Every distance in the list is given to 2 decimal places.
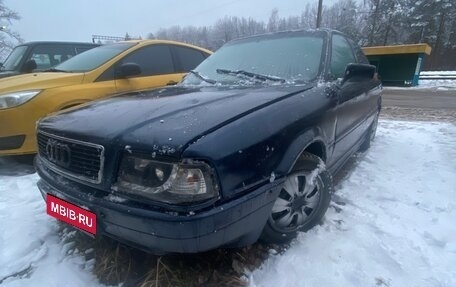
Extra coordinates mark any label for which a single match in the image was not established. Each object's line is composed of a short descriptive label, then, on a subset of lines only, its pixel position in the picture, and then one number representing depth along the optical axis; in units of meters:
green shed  18.59
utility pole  19.17
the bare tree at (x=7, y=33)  31.70
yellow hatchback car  3.44
